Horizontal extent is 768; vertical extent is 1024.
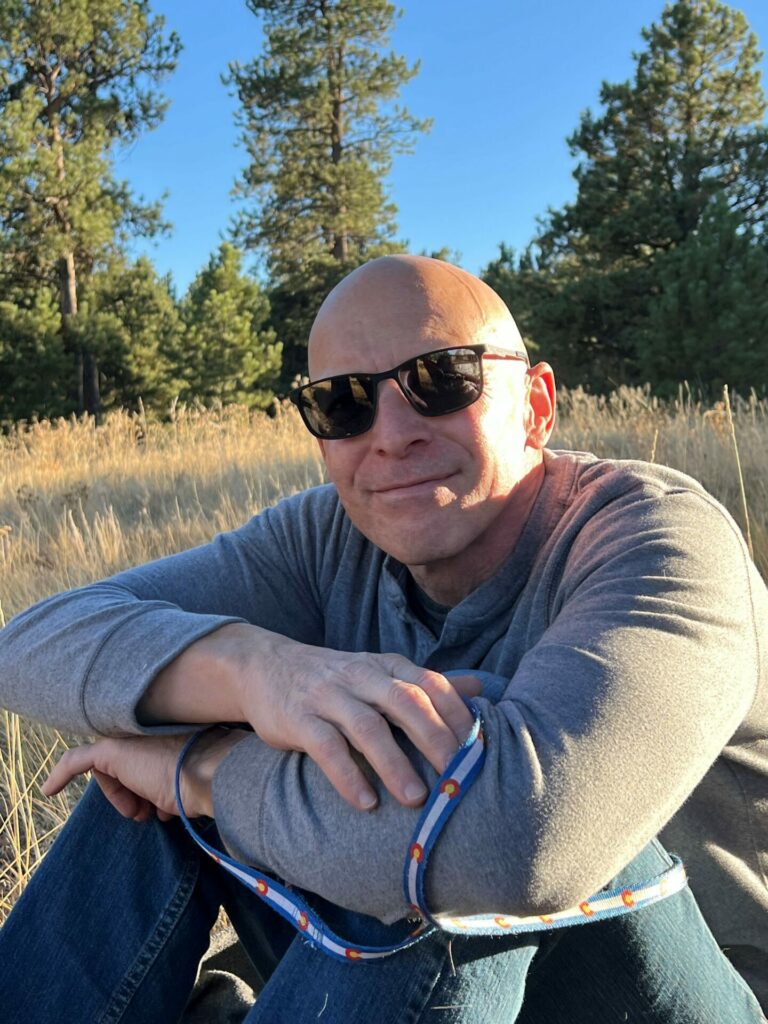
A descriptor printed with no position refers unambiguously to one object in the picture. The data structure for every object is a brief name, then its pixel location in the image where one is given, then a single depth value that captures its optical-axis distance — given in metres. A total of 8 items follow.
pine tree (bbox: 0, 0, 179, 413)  18.67
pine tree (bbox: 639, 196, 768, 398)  18.67
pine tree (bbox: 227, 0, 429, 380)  22.97
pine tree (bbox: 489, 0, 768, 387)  21.28
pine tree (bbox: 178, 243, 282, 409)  24.38
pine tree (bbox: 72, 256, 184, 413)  21.52
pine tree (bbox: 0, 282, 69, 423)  20.58
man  0.97
